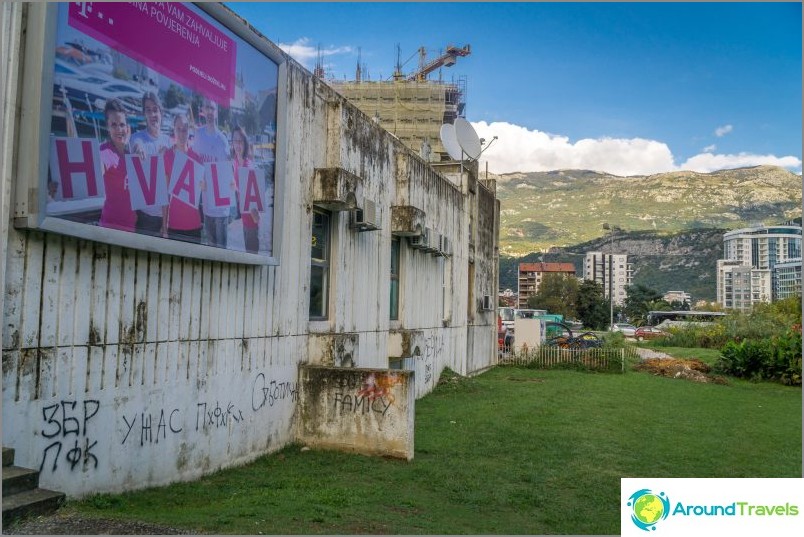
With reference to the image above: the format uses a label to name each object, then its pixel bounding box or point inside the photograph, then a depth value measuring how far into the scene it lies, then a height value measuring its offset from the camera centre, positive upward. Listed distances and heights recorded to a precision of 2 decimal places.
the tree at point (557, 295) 85.38 +2.28
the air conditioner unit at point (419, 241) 14.39 +1.56
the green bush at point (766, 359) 21.52 -1.56
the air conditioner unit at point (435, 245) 15.52 +1.61
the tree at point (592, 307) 81.19 +0.64
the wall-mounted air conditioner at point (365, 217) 10.92 +1.58
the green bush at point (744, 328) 32.35 -0.70
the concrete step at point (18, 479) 4.50 -1.30
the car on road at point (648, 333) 46.34 -1.58
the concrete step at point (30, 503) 4.32 -1.44
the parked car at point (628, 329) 58.03 -1.64
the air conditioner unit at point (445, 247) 16.70 +1.68
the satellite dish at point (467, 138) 19.95 +5.51
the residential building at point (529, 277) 123.31 +7.20
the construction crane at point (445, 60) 65.88 +25.99
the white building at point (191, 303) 4.91 +0.02
